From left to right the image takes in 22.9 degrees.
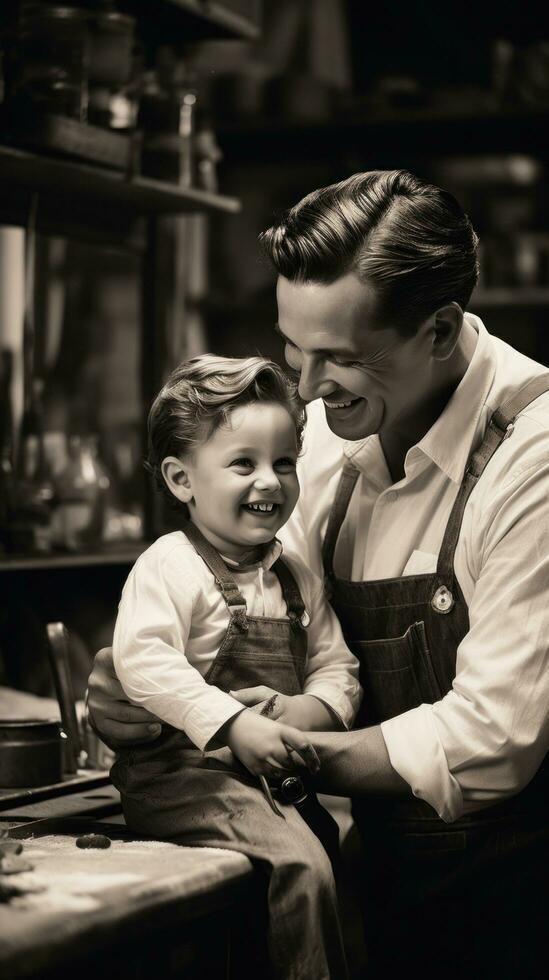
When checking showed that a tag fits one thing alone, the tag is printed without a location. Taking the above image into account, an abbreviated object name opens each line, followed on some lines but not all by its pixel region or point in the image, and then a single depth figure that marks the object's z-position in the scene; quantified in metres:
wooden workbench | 1.31
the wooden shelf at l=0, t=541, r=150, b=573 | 2.55
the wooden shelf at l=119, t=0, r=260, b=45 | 3.03
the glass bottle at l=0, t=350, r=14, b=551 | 2.67
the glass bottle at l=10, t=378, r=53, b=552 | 2.69
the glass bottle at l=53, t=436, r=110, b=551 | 2.94
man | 1.71
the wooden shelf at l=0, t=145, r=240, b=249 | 2.59
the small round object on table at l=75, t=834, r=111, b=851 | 1.70
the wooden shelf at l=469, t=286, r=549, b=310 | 4.80
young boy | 1.62
